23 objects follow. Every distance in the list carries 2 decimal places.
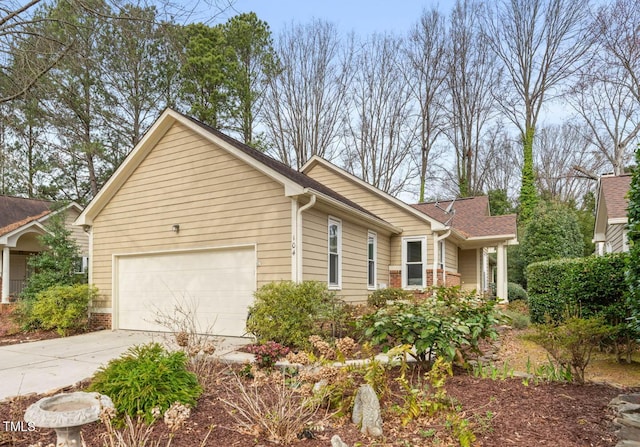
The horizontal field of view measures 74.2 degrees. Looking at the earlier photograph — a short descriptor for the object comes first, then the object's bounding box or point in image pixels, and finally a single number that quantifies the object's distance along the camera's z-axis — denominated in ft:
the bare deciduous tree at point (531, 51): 74.74
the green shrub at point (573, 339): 15.85
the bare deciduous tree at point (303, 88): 77.10
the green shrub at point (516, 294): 62.28
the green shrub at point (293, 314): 24.27
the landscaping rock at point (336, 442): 10.12
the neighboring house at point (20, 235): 50.62
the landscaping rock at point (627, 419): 10.90
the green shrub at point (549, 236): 55.67
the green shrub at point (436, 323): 16.87
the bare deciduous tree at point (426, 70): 82.43
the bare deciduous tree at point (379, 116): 80.33
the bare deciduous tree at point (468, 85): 82.99
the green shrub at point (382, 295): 37.81
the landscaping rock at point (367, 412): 12.01
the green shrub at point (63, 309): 34.04
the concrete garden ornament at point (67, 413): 9.66
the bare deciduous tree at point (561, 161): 92.99
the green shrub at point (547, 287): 29.37
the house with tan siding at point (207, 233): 29.22
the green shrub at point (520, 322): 36.70
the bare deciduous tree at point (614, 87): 60.64
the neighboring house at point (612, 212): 33.55
